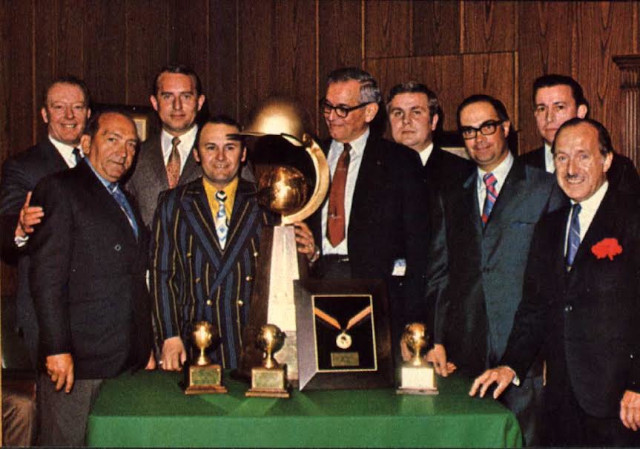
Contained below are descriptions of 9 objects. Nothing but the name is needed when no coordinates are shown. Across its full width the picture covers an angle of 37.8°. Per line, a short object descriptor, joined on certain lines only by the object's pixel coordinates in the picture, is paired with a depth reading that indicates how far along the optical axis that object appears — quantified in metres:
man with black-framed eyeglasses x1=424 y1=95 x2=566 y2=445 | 3.83
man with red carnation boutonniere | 3.16
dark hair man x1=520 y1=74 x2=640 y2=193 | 4.20
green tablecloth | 2.51
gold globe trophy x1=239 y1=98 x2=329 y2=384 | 2.89
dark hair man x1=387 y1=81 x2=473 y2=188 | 4.40
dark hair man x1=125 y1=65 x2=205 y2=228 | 4.36
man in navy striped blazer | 3.44
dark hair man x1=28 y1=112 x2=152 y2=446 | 3.50
